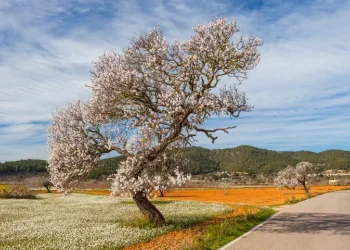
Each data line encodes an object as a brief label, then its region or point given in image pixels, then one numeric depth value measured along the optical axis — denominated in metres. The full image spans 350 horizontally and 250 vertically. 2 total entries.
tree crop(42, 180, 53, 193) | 89.88
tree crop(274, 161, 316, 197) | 61.97
